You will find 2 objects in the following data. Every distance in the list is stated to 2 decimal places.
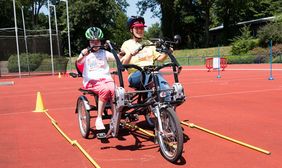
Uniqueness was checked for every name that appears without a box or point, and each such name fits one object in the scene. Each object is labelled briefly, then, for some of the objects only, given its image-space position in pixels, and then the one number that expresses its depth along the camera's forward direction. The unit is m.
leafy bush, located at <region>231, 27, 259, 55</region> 43.84
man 5.77
